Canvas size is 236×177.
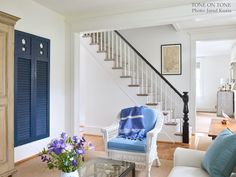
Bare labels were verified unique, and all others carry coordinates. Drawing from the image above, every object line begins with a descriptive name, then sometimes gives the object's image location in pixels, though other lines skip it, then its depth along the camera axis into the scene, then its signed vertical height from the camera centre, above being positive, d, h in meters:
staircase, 5.36 +0.33
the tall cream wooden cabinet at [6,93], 2.72 -0.09
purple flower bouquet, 1.55 -0.49
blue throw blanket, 3.24 -0.57
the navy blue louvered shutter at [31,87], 3.42 -0.01
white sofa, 1.90 -0.74
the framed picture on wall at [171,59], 5.70 +0.71
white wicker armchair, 2.86 -0.90
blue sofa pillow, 1.69 -0.56
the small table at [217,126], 3.03 -0.64
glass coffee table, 2.06 -0.82
